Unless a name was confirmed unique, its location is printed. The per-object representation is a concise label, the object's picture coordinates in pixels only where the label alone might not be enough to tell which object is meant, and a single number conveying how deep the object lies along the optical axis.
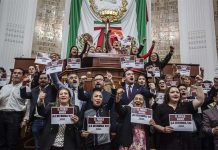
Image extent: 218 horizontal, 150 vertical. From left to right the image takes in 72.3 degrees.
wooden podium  3.11
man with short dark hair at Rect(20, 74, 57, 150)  2.16
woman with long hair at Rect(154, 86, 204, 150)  1.78
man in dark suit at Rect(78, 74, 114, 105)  1.97
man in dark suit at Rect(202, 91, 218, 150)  1.81
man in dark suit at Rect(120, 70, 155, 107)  2.20
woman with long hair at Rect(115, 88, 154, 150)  1.83
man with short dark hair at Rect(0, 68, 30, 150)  2.26
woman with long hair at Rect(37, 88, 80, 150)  1.71
